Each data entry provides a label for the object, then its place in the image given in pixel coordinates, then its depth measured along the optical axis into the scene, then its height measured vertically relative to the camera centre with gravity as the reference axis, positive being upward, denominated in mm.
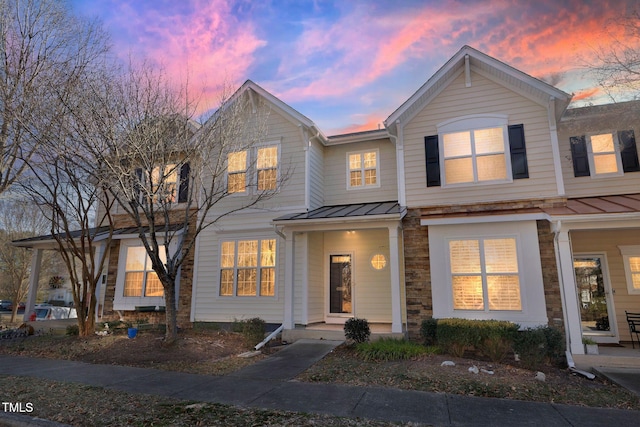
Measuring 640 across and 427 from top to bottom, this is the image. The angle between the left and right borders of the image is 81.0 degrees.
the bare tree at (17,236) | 20016 +2785
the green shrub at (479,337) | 7819 -1054
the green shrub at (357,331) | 8914 -1030
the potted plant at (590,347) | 7867 -1242
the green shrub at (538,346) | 7524 -1198
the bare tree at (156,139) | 8633 +3601
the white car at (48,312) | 18500 -1224
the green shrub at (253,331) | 9484 -1097
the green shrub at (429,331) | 8898 -1034
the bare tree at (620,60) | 8023 +4892
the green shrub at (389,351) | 7848 -1344
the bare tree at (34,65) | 8938 +5535
